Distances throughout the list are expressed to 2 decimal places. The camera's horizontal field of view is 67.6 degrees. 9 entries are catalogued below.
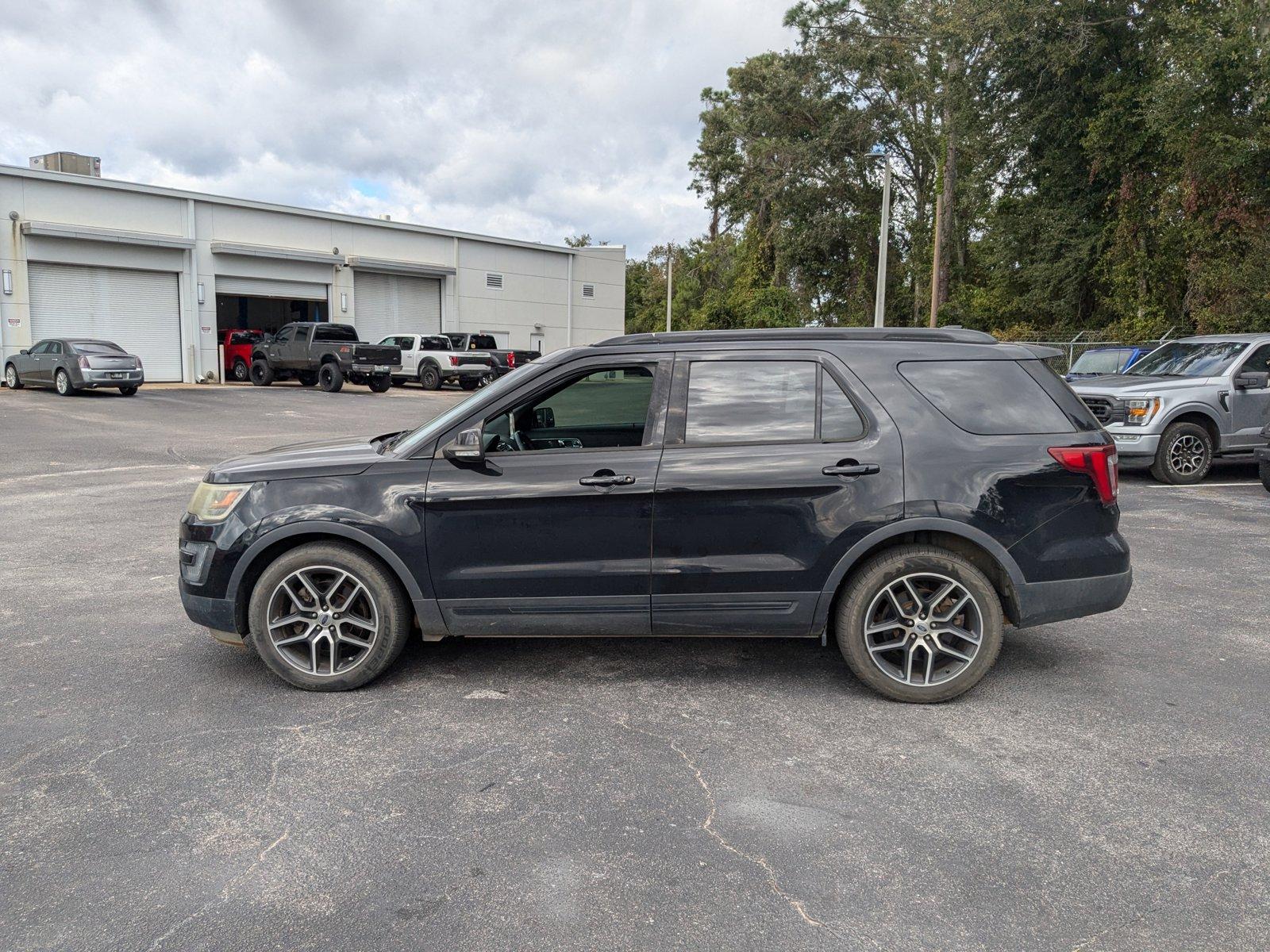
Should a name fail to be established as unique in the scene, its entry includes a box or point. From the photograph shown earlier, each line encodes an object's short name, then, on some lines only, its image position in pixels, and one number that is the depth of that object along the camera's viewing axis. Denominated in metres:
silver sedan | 24.19
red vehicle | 32.78
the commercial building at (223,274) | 28.55
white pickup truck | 31.23
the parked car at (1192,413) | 11.25
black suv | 4.46
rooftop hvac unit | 31.84
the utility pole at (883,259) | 25.39
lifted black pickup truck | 28.42
